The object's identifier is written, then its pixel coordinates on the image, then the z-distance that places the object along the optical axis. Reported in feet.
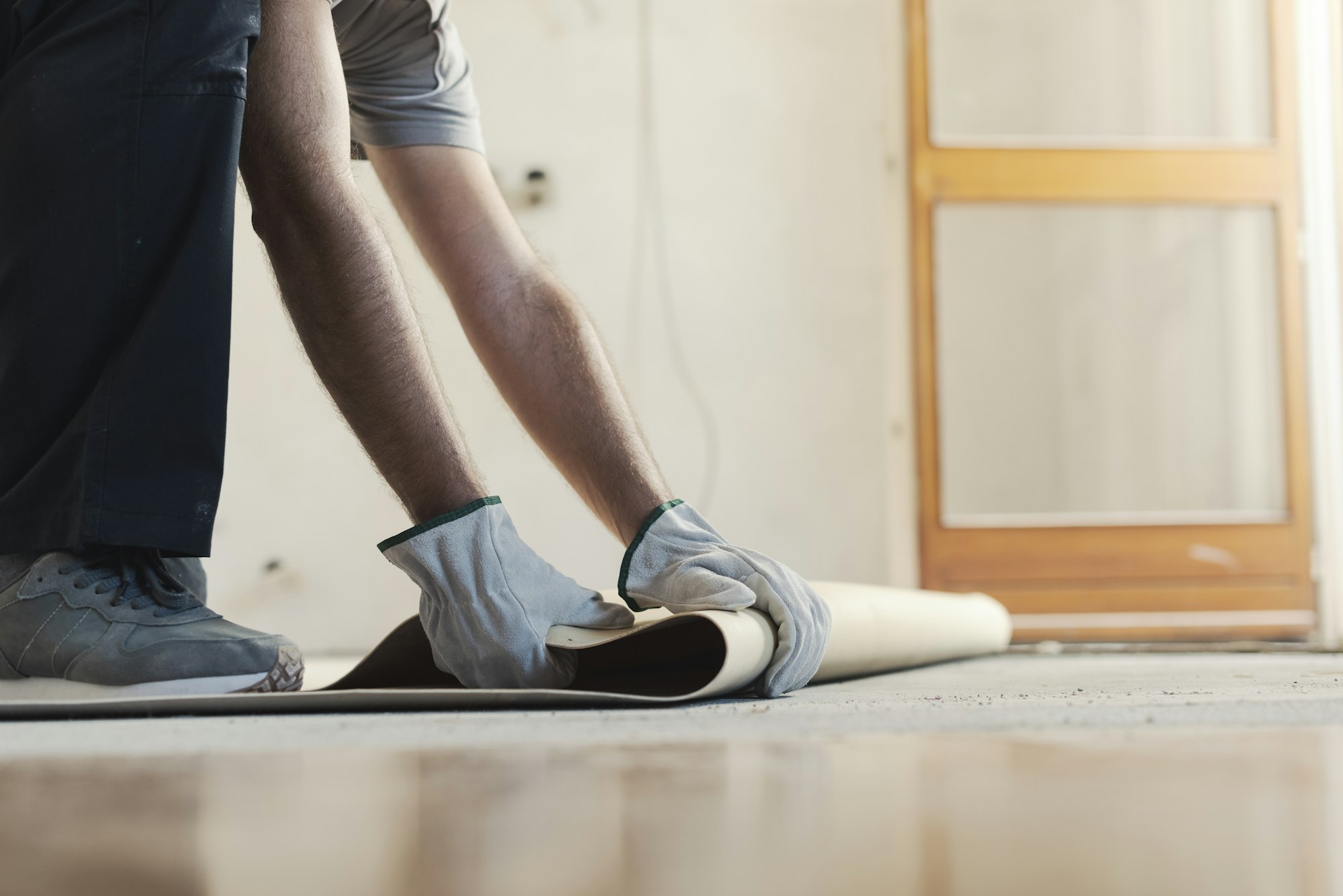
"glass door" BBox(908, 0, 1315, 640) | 9.59
